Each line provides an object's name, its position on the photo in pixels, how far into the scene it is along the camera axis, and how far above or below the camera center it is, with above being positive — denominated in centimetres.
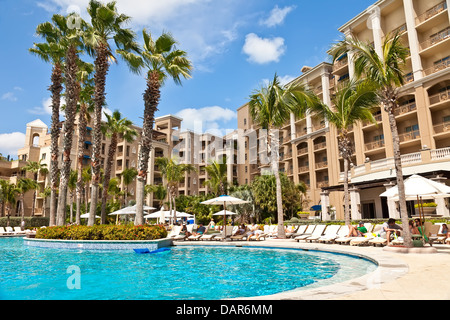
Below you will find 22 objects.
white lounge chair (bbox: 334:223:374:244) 1395 -120
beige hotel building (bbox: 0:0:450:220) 2697 +1003
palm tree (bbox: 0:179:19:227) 4007 +386
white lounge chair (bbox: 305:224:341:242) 1556 -96
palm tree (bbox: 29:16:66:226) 2186 +1170
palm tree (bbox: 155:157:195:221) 3712 +530
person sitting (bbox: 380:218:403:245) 1200 -73
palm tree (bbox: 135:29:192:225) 1805 +886
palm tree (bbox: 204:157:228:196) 3816 +525
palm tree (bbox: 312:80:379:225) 1681 +592
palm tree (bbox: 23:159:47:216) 4503 +764
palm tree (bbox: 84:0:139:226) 1895 +1109
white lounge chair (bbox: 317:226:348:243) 1492 -109
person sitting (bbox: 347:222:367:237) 1478 -94
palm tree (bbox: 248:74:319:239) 1873 +667
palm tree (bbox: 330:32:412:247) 1095 +521
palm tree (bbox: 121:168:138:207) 4353 +593
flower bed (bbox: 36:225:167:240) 1537 -70
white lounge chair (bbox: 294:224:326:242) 1626 -105
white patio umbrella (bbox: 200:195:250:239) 1926 +94
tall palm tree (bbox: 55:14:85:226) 2123 +928
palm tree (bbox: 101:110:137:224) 2803 +874
